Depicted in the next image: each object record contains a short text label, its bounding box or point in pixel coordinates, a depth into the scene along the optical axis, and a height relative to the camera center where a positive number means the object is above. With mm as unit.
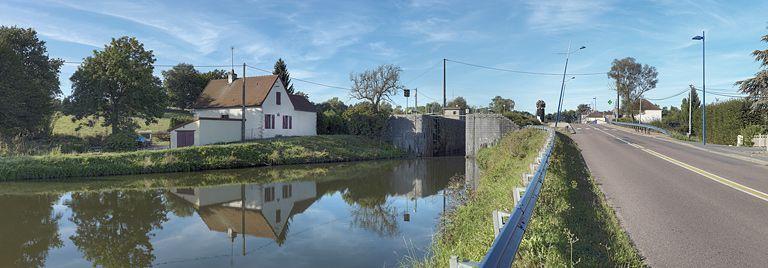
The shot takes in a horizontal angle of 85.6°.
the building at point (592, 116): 117675 +3805
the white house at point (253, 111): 33438 +1529
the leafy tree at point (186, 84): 59375 +6287
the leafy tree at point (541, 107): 47469 +2508
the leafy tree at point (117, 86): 31094 +3162
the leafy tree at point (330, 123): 42700 +500
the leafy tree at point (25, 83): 28016 +3148
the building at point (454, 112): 48419 +2024
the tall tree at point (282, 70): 59062 +8220
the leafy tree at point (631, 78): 70750 +8771
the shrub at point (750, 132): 26281 -150
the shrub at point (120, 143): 28062 -1100
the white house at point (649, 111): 90906 +4134
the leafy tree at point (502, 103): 90175 +5693
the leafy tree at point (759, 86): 23219 +2539
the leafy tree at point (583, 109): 135500 +6656
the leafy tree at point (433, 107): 90944 +4822
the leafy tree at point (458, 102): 89969 +5888
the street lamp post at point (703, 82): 28734 +3360
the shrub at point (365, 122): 40625 +589
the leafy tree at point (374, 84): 64500 +6850
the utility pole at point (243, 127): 32438 +31
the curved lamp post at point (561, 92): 33109 +3053
